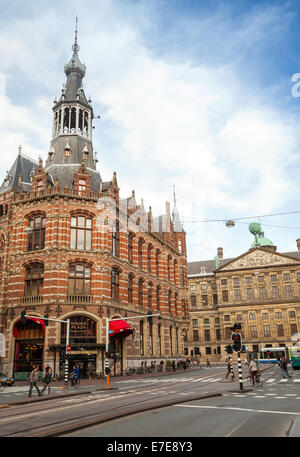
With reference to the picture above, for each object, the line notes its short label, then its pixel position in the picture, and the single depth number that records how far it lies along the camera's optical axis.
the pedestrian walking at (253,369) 24.72
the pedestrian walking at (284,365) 29.46
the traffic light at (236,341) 19.88
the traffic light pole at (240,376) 20.33
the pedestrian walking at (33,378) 21.05
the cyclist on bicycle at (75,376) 26.52
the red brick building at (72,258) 35.53
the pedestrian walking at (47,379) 22.38
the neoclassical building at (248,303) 85.94
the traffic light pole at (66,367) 26.80
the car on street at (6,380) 30.05
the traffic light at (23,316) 25.47
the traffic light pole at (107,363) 25.94
